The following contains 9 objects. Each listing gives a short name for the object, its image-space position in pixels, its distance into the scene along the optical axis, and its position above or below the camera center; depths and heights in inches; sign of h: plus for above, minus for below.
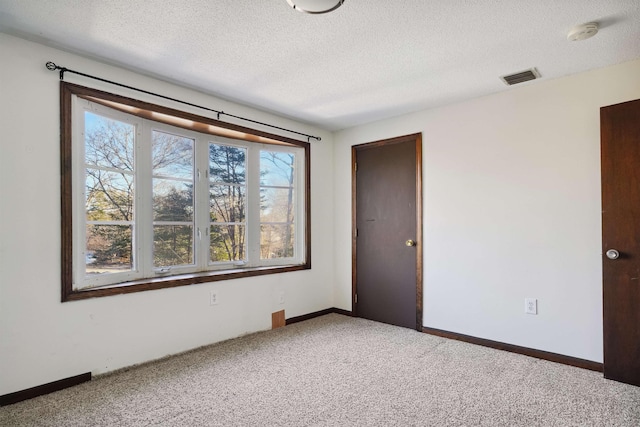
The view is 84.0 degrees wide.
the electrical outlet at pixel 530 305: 112.8 -29.2
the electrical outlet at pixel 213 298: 123.2 -28.1
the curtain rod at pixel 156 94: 89.5 +37.9
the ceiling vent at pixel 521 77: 104.7 +41.8
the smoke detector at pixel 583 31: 79.2 +41.5
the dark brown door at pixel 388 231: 143.3 -6.8
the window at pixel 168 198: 97.4 +6.6
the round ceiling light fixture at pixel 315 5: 69.7 +42.1
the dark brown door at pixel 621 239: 91.7 -6.8
